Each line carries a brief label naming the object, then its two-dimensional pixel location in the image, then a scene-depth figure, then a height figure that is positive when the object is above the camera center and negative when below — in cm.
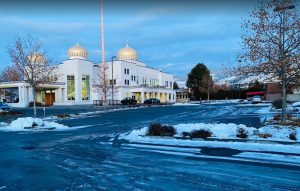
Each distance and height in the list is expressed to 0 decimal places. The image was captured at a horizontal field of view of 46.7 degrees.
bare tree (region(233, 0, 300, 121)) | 1767 +282
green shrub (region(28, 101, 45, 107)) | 6452 -39
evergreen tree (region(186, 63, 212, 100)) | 9638 +585
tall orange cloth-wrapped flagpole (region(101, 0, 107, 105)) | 7626 +1331
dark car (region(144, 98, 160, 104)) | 7636 -17
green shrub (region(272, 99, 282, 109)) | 3519 -60
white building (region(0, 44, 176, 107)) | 6806 +337
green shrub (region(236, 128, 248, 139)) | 1380 -138
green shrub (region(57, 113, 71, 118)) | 3399 -140
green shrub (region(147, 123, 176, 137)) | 1587 -139
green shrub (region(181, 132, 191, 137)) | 1510 -150
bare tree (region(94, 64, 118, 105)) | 7412 +403
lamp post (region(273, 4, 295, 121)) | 1741 +251
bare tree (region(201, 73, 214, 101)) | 8928 +417
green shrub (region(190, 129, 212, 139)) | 1462 -146
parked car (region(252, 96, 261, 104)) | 5916 -24
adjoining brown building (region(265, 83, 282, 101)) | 7045 +110
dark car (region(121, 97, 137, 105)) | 7088 -9
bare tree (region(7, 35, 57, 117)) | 3187 +370
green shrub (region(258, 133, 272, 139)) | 1353 -144
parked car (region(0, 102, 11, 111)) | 4782 -63
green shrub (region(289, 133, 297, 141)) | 1281 -144
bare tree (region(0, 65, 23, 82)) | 6841 +595
